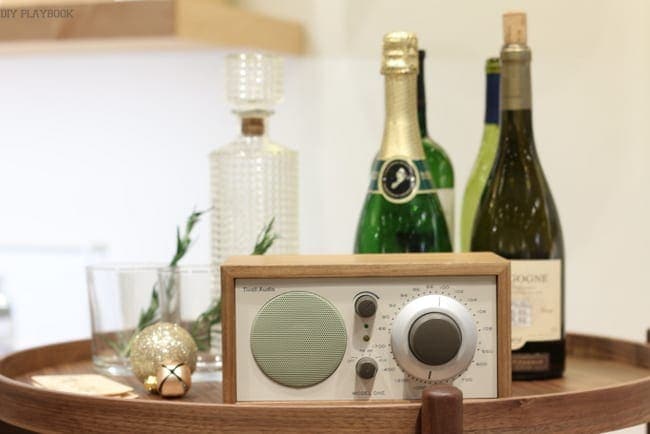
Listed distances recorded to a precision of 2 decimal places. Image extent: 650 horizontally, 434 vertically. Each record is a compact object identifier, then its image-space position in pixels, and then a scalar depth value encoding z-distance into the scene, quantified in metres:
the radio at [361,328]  1.28
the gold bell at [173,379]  1.37
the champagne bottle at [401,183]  1.43
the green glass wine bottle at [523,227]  1.47
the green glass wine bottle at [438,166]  1.60
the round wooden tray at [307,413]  1.23
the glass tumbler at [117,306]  1.51
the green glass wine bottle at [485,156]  1.62
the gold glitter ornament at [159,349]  1.40
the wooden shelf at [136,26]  1.92
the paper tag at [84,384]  1.36
